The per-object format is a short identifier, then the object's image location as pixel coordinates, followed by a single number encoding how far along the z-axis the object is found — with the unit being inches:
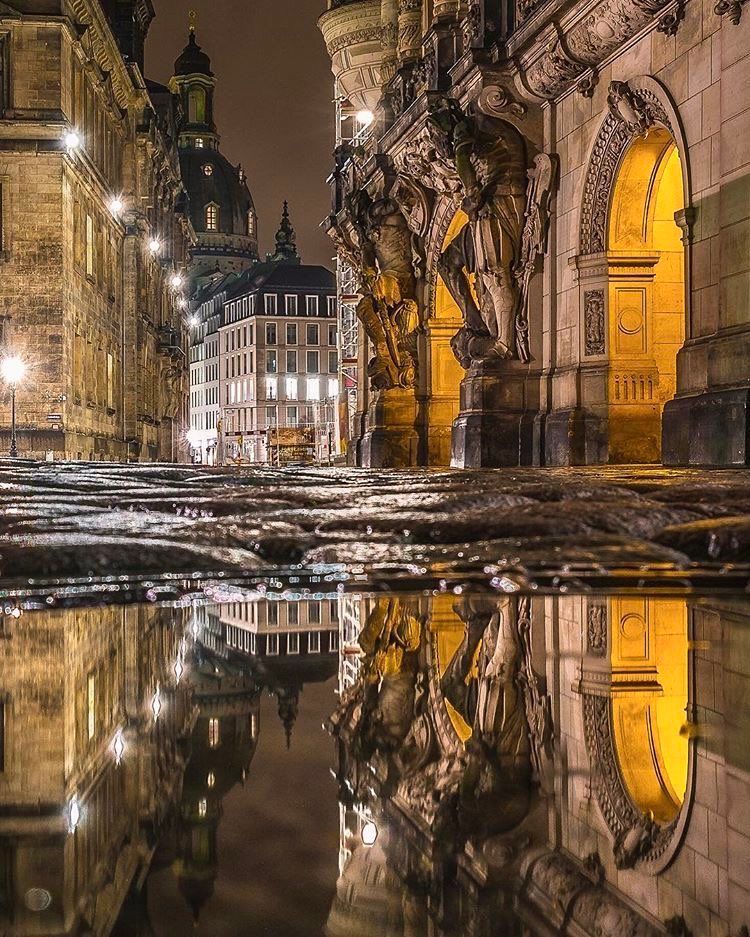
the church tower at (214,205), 5930.1
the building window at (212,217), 5979.3
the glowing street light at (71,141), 1612.9
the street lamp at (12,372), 1521.9
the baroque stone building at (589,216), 560.7
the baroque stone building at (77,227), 1584.6
